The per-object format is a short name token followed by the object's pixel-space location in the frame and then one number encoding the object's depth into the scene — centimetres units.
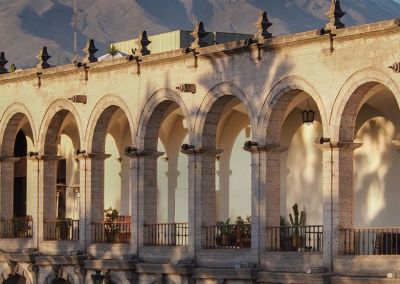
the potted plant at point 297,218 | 4618
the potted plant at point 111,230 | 4906
